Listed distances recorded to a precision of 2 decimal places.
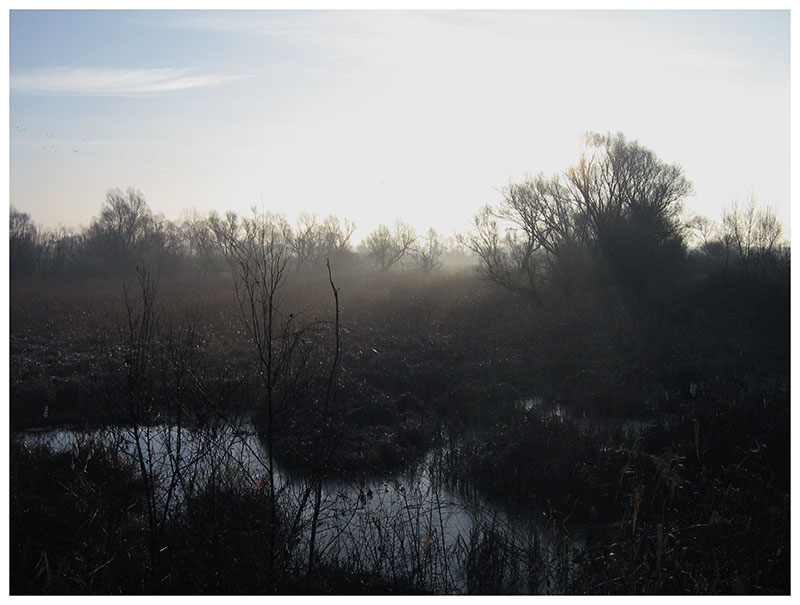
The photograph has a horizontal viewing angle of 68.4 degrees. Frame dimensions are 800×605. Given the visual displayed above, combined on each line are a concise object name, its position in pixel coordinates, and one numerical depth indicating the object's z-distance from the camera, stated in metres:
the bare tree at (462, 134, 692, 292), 23.11
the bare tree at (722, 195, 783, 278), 21.30
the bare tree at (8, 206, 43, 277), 42.66
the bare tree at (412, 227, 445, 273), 52.28
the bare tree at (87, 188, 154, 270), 47.72
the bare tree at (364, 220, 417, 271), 54.56
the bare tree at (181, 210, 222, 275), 47.59
